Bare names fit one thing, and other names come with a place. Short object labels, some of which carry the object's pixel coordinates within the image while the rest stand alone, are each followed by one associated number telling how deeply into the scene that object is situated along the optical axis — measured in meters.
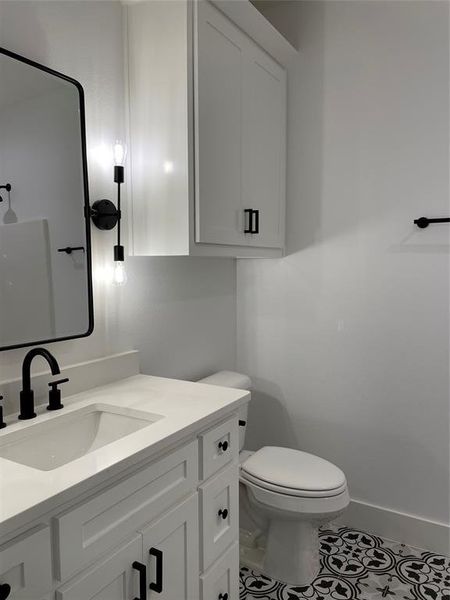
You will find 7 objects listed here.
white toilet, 1.85
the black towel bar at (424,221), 2.07
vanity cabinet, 0.92
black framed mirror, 1.38
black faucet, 1.33
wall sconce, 1.66
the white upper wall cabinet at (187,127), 1.68
